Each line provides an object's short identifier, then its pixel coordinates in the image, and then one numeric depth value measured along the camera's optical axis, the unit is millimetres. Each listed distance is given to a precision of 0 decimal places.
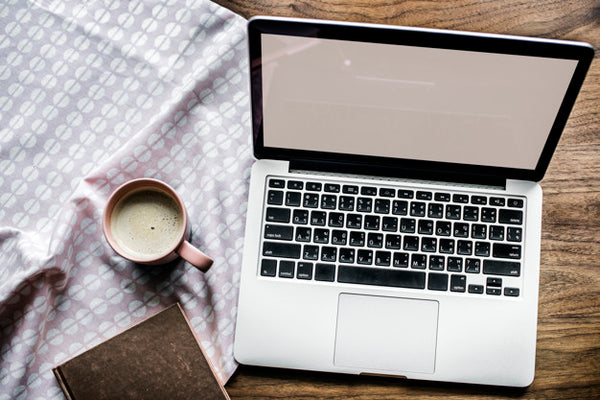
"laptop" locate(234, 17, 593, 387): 689
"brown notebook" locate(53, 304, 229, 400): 677
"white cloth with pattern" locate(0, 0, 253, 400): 721
